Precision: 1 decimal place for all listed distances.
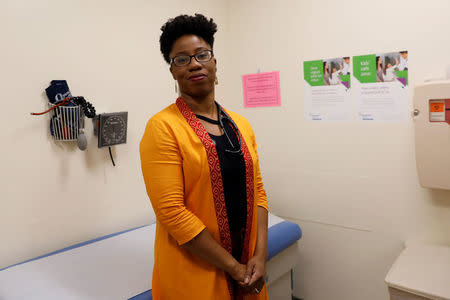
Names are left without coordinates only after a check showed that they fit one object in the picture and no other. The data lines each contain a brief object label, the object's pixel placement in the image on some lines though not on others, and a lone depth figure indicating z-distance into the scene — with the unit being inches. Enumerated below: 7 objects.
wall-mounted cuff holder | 57.5
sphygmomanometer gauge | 62.9
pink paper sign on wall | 82.9
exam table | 46.8
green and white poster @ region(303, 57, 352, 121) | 72.4
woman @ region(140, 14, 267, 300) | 38.5
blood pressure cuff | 57.0
